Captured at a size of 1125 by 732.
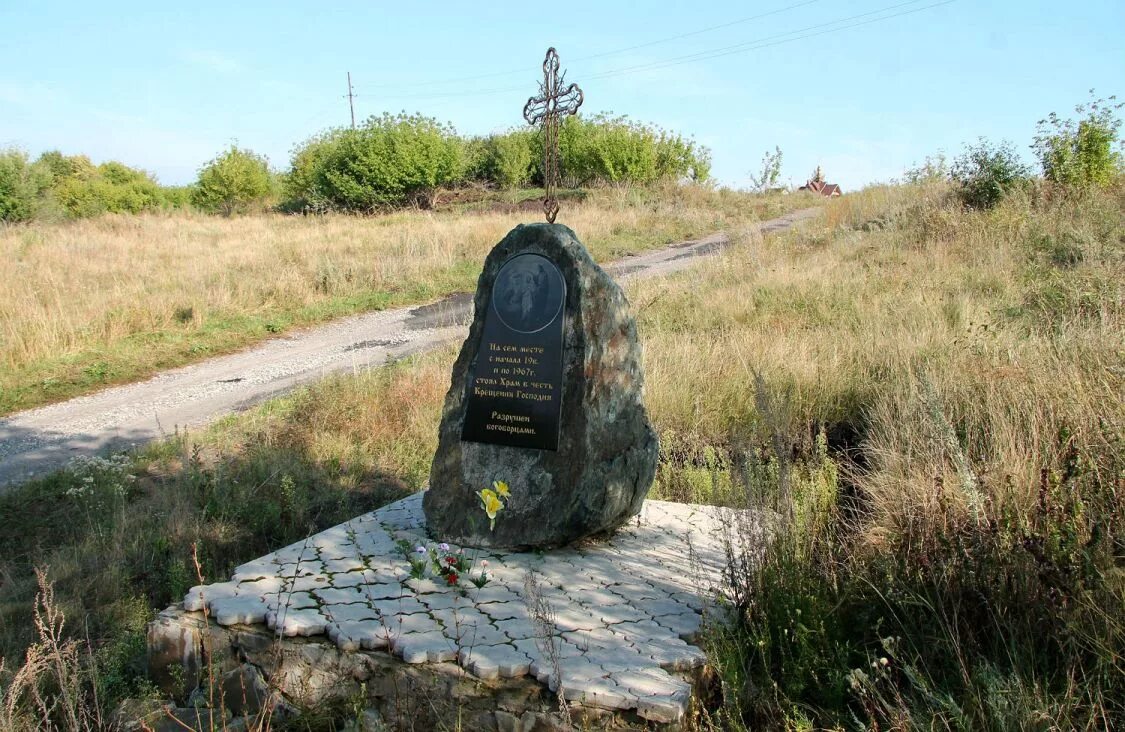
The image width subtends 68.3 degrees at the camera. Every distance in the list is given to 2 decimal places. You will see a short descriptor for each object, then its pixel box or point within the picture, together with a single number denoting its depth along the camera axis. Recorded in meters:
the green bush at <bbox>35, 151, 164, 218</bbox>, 36.84
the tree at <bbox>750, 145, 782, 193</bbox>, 38.16
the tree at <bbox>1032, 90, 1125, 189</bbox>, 15.84
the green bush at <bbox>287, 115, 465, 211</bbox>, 35.78
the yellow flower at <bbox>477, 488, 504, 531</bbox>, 4.29
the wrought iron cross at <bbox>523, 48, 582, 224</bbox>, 5.18
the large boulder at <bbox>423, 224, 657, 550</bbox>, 4.52
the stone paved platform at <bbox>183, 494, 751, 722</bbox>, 3.33
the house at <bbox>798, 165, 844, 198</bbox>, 47.66
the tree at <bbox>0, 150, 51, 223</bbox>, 29.70
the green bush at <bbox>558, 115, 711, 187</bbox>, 37.81
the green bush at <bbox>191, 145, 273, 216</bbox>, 42.75
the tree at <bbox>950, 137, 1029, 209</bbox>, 16.56
